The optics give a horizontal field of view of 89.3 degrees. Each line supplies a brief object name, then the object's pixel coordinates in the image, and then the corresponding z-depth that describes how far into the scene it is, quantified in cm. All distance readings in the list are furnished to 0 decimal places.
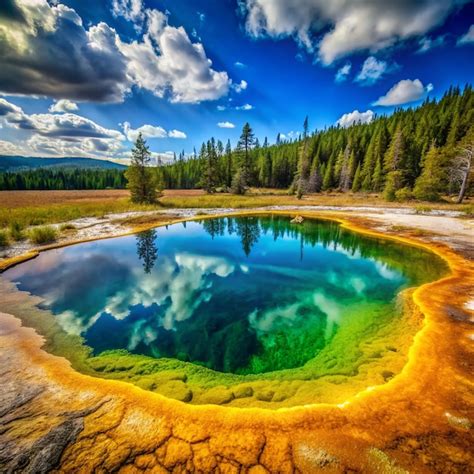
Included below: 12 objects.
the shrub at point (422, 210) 2406
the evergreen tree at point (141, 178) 2961
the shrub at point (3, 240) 1281
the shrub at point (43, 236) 1366
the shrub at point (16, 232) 1409
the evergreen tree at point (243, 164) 4353
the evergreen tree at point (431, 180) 3170
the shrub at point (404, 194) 3281
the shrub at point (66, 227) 1661
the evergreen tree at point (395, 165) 3488
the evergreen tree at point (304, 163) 4565
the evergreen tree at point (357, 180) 4818
